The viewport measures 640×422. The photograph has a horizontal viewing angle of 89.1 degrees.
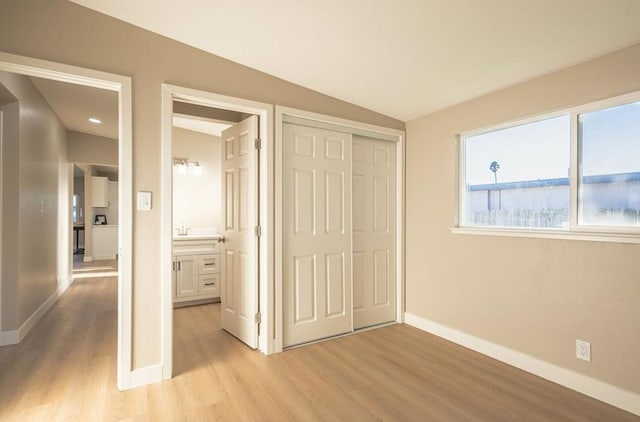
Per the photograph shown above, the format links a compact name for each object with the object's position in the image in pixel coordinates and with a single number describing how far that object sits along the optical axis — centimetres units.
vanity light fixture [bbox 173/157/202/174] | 517
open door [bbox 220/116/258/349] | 301
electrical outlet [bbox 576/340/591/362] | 228
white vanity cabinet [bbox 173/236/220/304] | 444
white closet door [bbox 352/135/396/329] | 355
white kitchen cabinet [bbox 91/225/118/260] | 848
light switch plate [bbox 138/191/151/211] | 240
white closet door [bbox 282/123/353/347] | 307
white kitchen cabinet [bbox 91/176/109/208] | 907
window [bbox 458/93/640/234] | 217
